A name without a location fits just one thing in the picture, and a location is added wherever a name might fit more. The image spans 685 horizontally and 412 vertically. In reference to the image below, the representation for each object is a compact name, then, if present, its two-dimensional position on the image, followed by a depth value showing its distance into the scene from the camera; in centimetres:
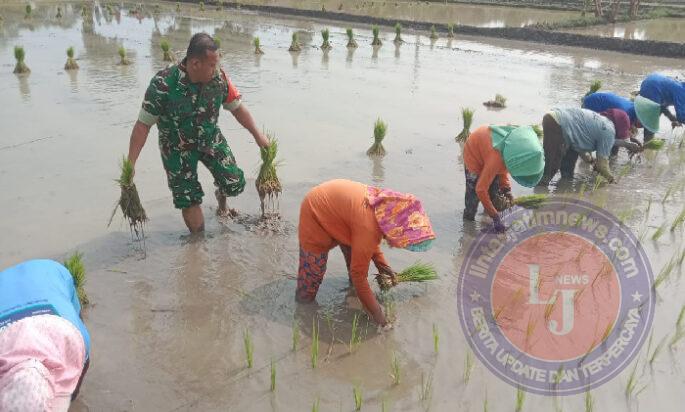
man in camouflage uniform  338
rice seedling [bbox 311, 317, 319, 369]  272
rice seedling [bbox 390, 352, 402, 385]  263
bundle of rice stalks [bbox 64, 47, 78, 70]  1012
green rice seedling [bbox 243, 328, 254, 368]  268
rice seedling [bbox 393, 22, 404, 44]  1638
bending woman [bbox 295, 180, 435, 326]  249
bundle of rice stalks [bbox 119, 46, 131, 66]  1087
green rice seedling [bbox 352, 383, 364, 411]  245
